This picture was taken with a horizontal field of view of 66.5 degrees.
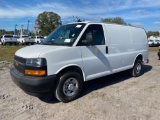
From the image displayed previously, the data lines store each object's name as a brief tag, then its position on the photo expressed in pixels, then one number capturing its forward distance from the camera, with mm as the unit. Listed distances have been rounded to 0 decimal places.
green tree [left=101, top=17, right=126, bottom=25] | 32928
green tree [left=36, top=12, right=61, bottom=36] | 33266
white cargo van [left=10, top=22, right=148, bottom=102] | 2831
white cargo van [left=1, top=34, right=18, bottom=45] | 22340
